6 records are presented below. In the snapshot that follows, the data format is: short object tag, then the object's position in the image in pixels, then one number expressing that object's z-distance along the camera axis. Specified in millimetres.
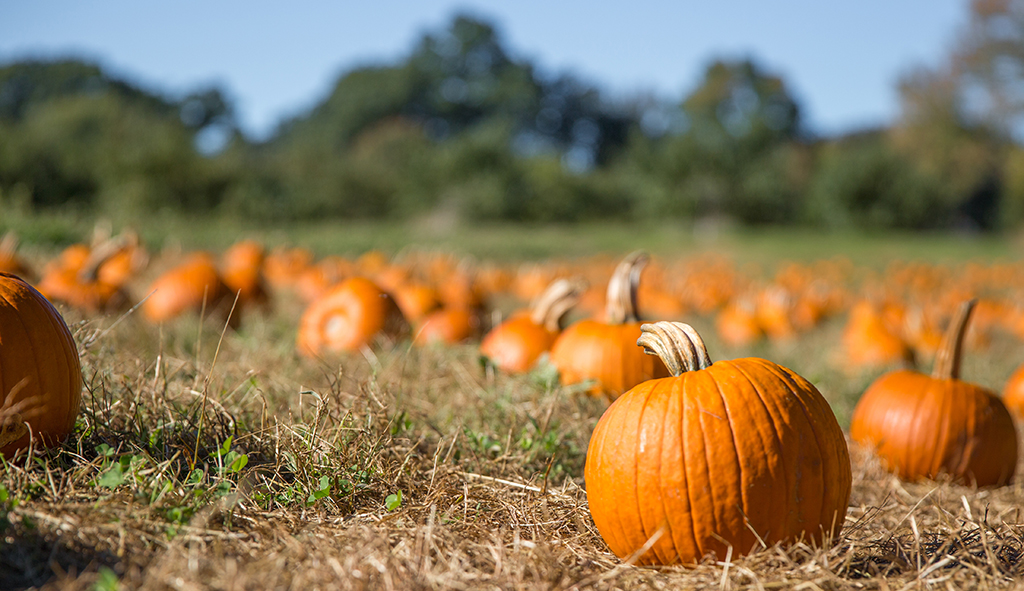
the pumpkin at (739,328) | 6598
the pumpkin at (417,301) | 5379
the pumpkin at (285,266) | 8508
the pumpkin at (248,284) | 5508
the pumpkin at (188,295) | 4891
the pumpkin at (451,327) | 4656
